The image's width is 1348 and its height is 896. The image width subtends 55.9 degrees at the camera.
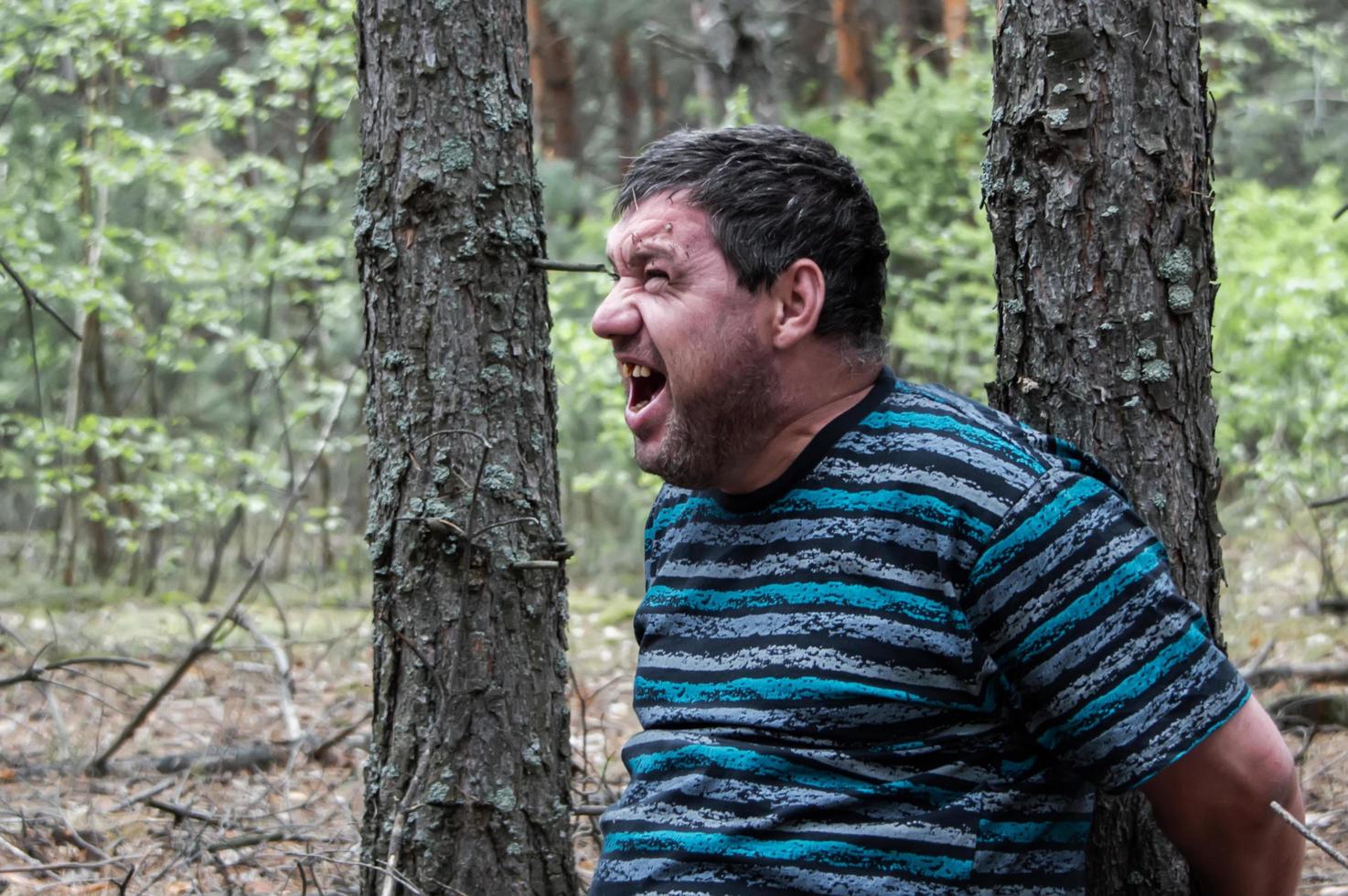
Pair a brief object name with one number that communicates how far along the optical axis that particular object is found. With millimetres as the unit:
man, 1810
